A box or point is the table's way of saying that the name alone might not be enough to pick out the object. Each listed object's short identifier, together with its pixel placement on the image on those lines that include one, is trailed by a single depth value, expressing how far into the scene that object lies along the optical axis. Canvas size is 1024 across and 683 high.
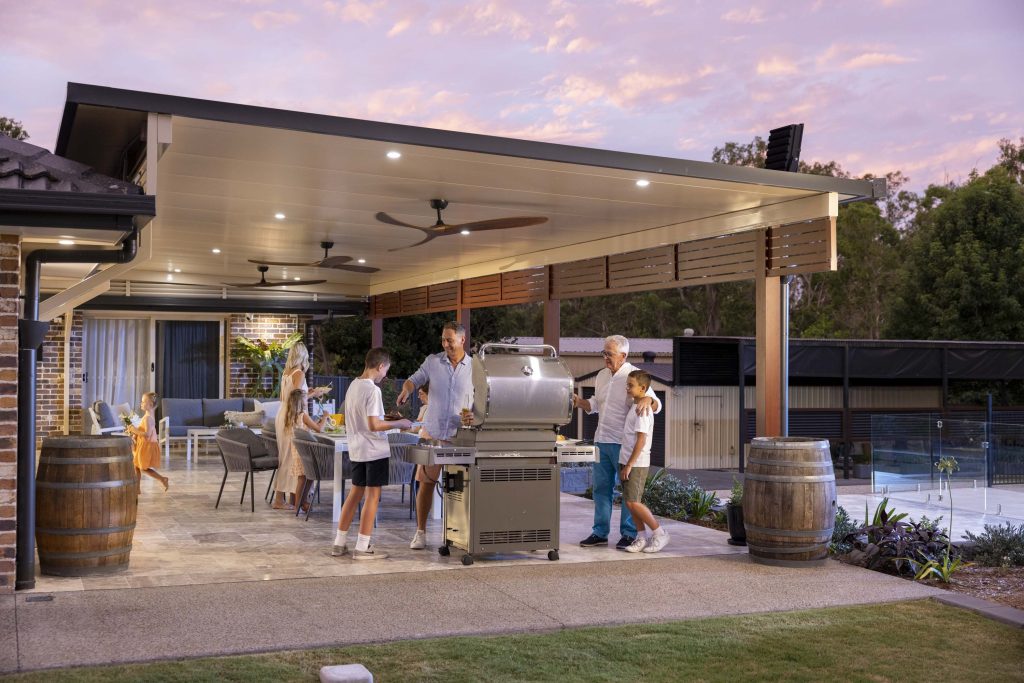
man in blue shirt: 7.76
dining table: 9.30
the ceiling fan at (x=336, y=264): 11.64
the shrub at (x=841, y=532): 8.00
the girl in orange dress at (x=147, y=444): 11.20
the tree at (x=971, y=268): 27.67
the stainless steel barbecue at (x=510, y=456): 7.27
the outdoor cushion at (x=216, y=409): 16.91
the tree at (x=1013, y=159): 33.19
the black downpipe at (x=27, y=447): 6.30
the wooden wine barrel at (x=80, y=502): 6.54
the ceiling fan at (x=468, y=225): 9.08
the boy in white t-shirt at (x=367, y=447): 7.43
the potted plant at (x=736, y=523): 8.20
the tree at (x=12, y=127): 28.00
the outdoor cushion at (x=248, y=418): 15.33
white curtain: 19.16
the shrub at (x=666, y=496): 9.94
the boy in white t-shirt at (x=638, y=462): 7.70
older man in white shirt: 7.93
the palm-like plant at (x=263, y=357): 19.03
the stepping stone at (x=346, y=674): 4.47
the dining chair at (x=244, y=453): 9.77
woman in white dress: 9.83
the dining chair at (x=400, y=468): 9.32
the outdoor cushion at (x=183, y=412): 16.69
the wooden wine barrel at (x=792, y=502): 7.30
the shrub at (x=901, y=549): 7.34
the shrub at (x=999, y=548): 7.83
